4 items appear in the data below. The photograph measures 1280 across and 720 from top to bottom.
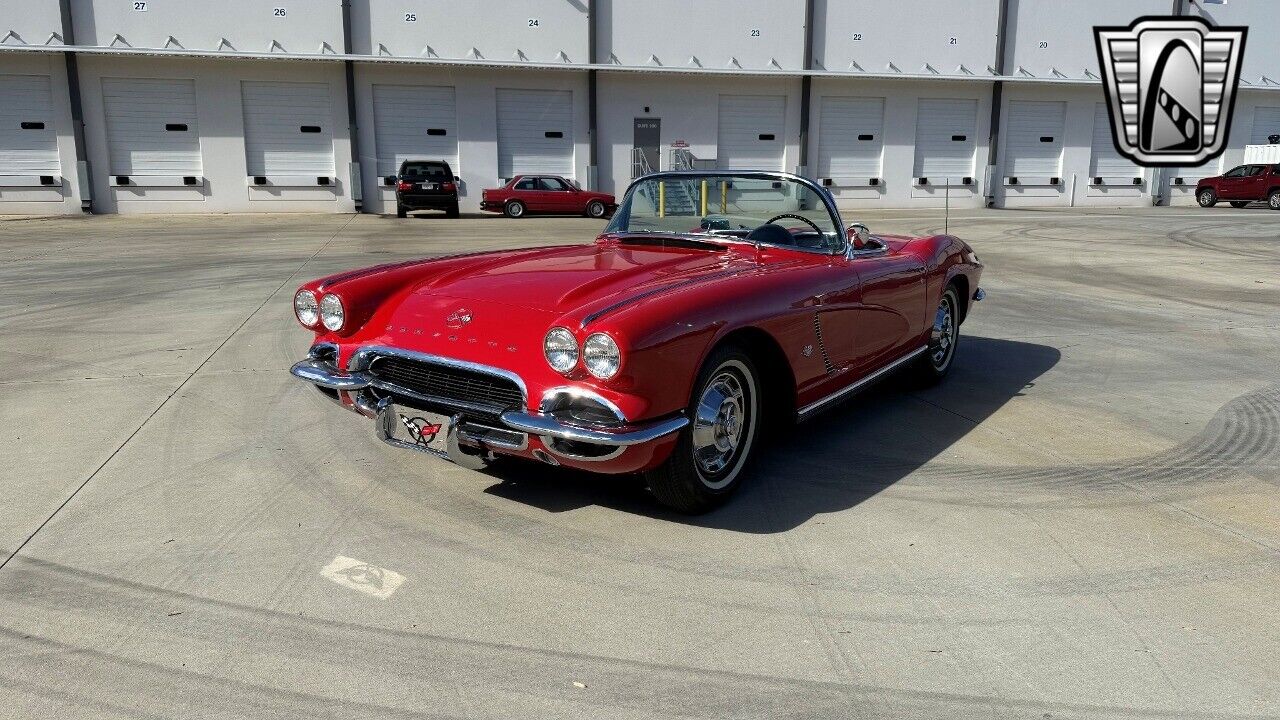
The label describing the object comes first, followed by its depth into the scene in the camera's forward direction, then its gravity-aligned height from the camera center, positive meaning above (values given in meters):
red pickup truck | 28.72 -0.65
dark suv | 24.23 -0.59
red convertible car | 3.47 -0.69
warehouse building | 24.95 +1.95
